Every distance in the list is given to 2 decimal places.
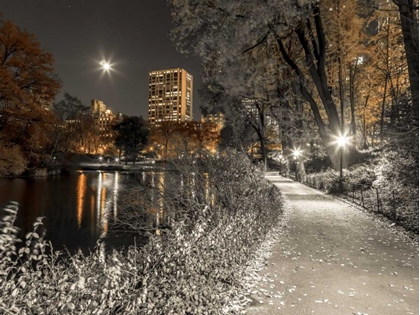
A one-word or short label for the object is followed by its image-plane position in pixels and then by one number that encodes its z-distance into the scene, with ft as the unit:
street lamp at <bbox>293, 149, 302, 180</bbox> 105.60
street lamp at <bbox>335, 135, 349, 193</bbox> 57.98
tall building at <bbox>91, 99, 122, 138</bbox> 527.23
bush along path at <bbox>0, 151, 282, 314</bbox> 8.57
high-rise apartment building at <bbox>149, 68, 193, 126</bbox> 580.71
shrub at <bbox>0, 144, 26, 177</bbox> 98.10
